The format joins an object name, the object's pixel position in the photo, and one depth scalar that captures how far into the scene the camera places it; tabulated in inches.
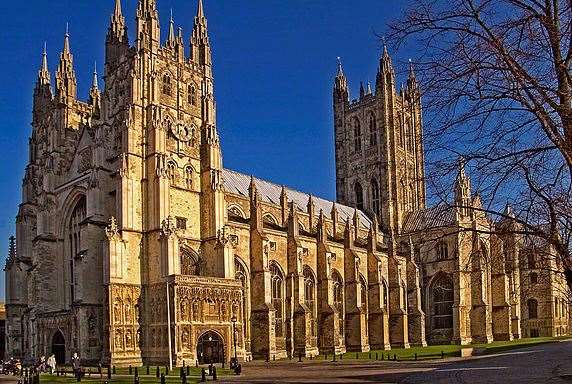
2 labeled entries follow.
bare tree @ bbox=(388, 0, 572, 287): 437.1
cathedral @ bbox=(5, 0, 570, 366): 2181.3
